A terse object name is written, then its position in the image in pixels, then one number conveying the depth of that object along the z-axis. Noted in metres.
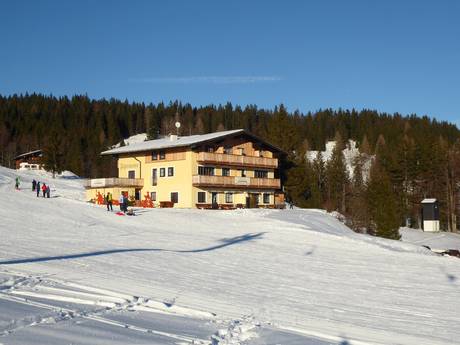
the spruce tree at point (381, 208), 47.56
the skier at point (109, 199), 39.97
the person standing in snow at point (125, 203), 38.56
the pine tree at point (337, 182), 83.00
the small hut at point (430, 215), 62.38
